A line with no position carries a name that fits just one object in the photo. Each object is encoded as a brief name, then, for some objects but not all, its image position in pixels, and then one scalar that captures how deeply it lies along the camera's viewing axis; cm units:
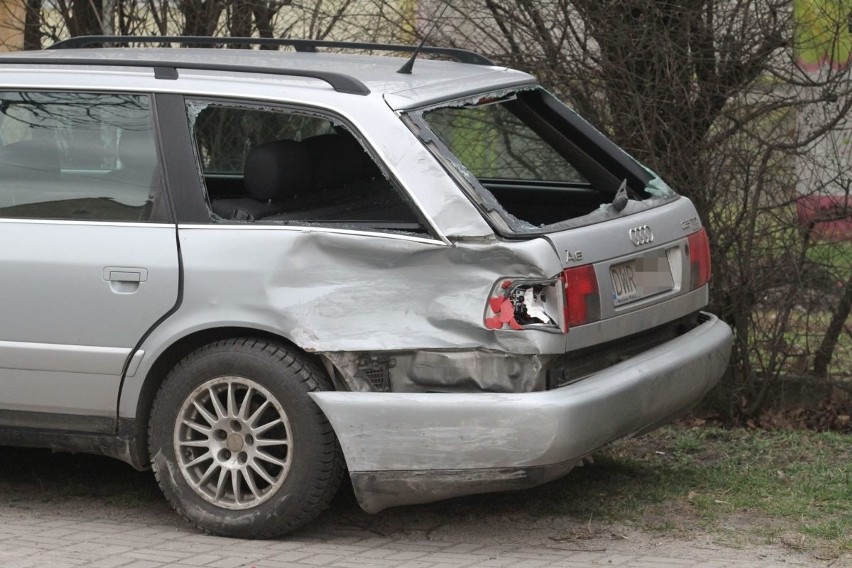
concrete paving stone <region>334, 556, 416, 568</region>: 1023
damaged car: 998
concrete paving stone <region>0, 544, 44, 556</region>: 1046
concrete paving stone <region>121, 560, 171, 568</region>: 1021
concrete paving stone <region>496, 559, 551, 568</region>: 1016
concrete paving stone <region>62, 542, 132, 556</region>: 1058
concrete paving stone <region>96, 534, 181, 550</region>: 1081
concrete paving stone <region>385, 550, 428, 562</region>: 1045
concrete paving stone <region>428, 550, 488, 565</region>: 1031
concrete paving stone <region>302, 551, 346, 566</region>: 1029
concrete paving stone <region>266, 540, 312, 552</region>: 1066
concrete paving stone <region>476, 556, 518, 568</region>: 1017
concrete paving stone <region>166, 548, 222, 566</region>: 1026
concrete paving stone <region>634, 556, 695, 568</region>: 1016
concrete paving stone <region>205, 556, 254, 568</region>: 1017
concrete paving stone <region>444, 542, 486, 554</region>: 1061
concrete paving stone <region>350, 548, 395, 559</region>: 1052
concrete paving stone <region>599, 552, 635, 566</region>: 1022
